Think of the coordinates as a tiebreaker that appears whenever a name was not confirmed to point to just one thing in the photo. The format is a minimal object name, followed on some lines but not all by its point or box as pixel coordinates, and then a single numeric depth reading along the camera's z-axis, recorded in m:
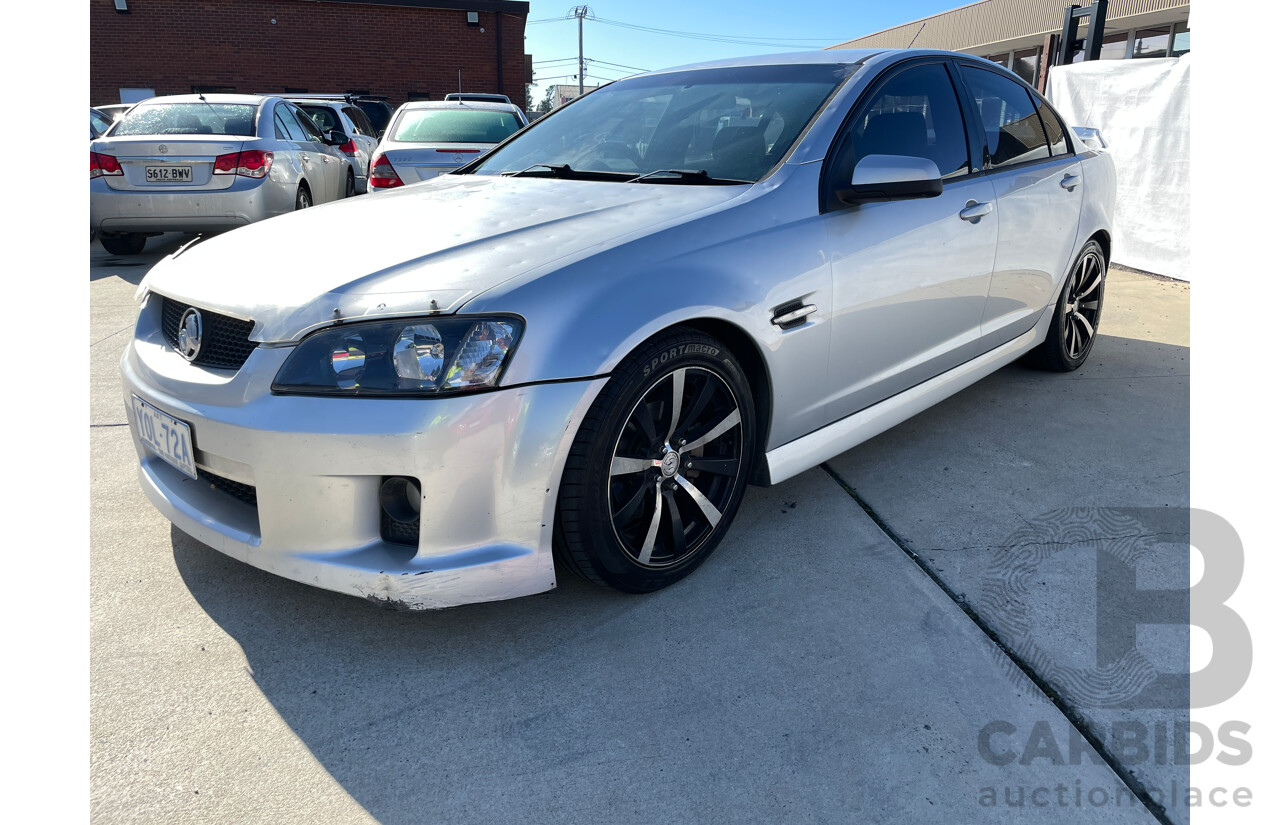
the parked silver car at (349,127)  10.74
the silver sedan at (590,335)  1.99
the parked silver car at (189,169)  7.25
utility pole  51.22
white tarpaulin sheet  6.87
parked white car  7.20
